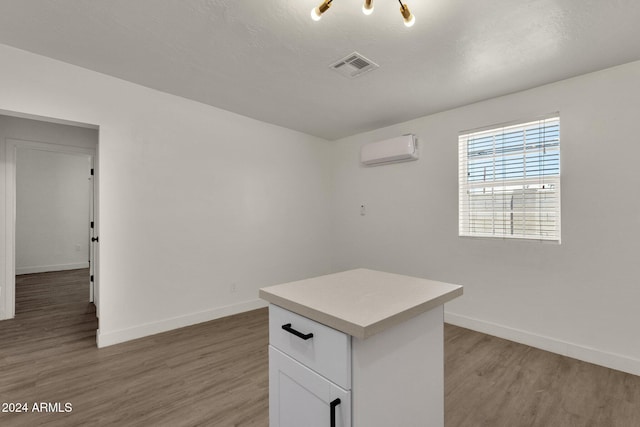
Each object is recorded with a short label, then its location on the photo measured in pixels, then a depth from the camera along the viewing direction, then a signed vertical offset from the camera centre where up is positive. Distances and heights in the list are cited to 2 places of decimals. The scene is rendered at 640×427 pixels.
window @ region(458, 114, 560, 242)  2.73 +0.33
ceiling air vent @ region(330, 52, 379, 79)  2.32 +1.26
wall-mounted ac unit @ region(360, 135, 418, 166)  3.58 +0.83
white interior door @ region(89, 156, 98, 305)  4.06 -0.33
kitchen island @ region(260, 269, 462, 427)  0.92 -0.52
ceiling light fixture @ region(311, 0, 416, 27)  1.52 +1.12
